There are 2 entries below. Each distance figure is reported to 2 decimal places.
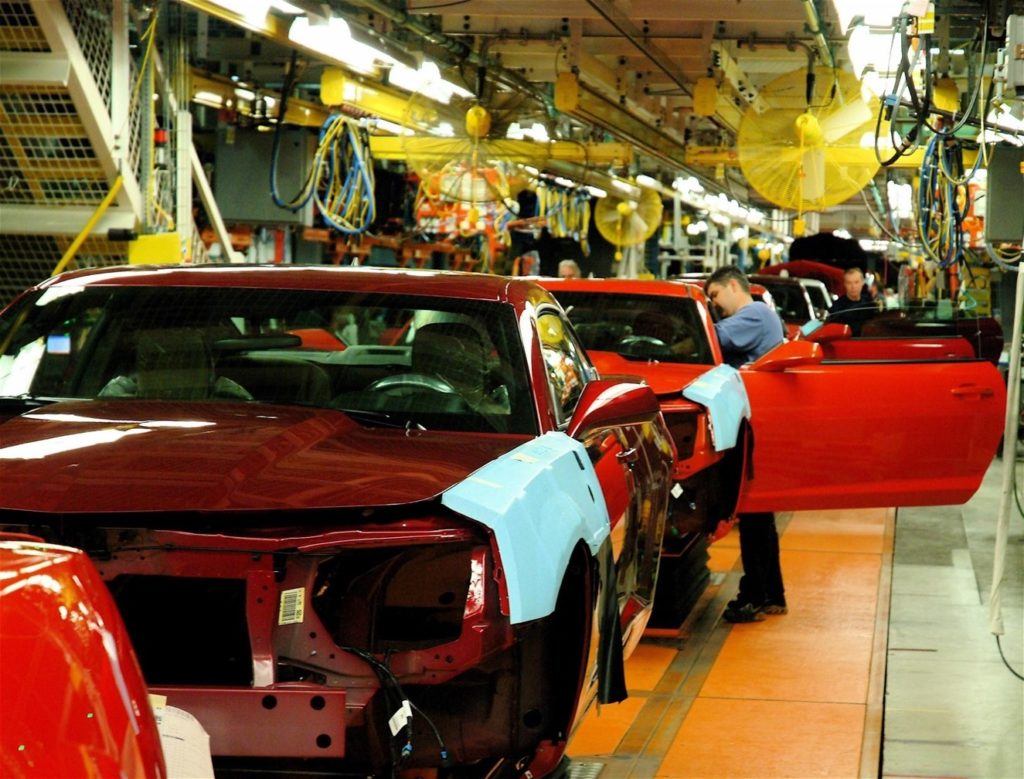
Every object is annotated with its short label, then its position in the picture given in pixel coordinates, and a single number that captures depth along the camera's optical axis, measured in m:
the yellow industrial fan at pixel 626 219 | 22.84
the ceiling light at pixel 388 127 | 16.59
